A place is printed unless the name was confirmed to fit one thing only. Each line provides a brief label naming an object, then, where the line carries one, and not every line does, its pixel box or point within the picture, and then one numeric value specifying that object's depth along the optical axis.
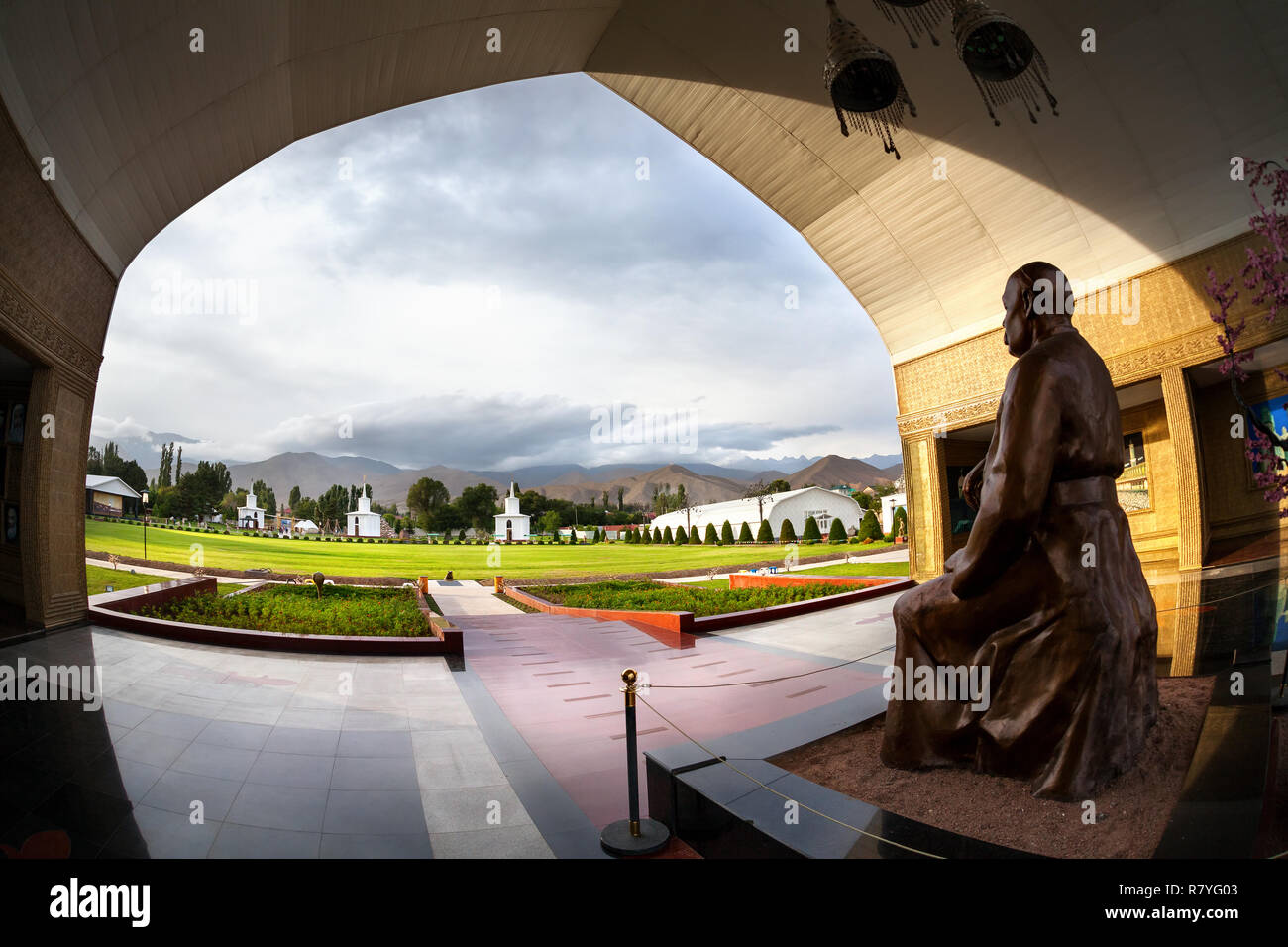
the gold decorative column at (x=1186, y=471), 9.96
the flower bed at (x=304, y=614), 7.99
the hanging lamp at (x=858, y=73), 5.12
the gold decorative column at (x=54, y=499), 7.22
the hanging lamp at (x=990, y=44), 4.72
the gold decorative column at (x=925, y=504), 14.38
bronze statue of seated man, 2.44
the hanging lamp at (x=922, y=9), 5.76
